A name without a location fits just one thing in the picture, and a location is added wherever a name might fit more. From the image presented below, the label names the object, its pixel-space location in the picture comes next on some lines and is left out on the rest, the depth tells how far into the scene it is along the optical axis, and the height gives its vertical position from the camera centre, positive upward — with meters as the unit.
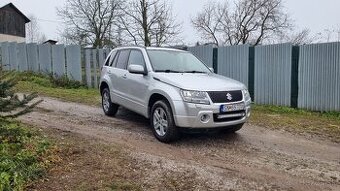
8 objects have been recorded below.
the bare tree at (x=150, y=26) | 26.14 +2.73
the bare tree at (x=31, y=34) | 65.84 +5.89
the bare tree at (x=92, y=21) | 33.34 +4.01
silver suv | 6.20 -0.50
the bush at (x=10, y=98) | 5.69 -0.48
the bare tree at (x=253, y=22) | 36.19 +4.08
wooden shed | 47.88 +5.67
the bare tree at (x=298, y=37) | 35.62 +2.50
